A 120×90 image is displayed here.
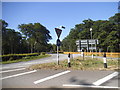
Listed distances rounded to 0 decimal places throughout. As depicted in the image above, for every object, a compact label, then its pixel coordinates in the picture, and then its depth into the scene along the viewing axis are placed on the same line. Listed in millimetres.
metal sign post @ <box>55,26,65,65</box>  8766
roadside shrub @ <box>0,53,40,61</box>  18594
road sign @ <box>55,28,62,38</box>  8836
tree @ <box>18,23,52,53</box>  47375
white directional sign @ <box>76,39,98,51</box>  14048
